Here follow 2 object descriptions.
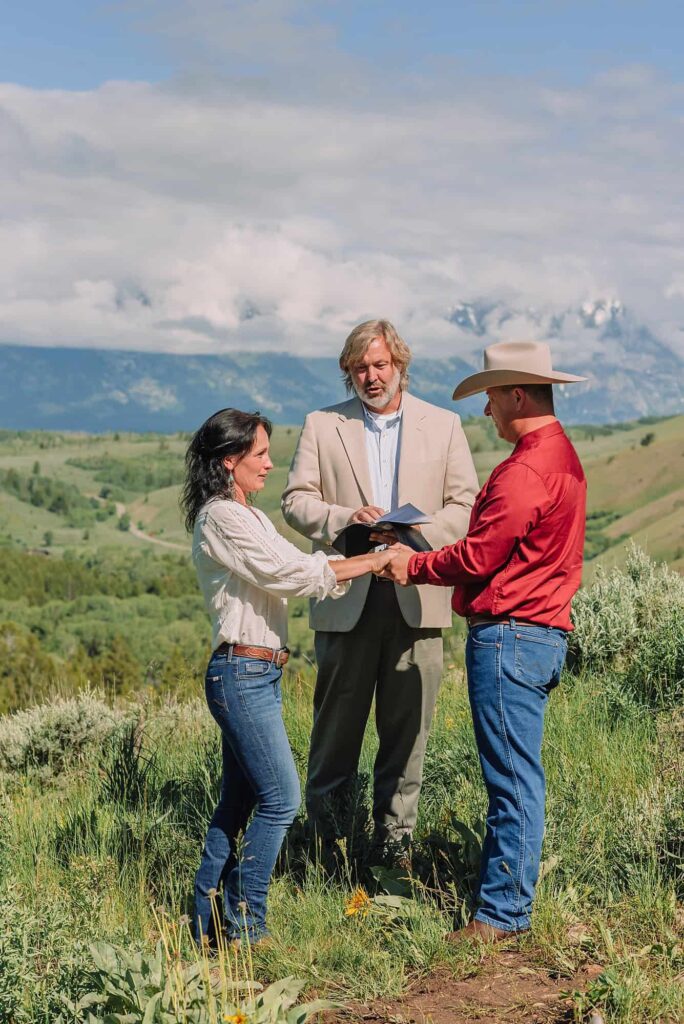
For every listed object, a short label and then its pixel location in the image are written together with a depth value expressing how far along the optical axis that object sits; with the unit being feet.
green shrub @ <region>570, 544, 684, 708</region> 22.35
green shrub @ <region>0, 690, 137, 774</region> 28.37
